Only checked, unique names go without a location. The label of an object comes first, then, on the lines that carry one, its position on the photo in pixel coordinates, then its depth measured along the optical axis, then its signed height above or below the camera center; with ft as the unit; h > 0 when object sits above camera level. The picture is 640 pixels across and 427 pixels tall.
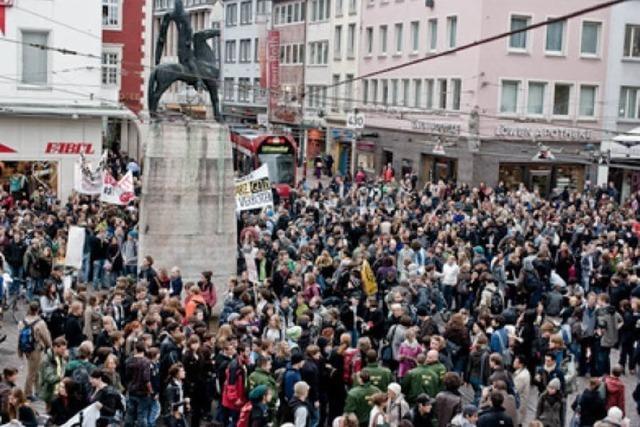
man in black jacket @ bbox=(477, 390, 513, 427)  38.52 -11.77
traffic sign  135.85 -3.86
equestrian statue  74.59 +1.19
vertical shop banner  228.63 +5.87
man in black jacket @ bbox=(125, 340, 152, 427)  42.70 -12.58
